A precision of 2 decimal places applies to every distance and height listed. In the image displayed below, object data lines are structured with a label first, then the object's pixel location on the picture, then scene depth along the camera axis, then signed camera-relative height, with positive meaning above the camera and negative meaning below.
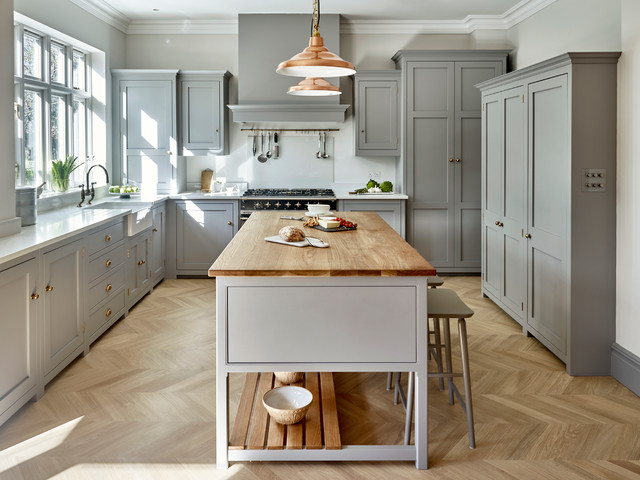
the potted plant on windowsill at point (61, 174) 4.77 +0.38
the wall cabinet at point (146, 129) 5.91 +0.97
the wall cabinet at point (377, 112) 6.05 +1.18
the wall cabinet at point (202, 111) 5.98 +1.18
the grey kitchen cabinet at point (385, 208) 5.94 +0.09
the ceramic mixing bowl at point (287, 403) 2.46 -0.89
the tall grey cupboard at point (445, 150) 5.93 +0.74
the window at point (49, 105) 4.38 +1.02
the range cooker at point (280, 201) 5.82 +0.16
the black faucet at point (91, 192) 4.85 +0.22
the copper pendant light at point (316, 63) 2.70 +0.80
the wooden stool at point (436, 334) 3.07 -0.69
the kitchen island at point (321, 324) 2.24 -0.45
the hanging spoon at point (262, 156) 6.48 +0.73
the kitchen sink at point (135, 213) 4.57 +0.03
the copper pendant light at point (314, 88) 3.38 +0.82
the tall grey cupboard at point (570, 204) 3.20 +0.07
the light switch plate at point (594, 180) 3.21 +0.21
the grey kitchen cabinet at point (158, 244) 5.44 -0.29
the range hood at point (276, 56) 5.90 +1.78
